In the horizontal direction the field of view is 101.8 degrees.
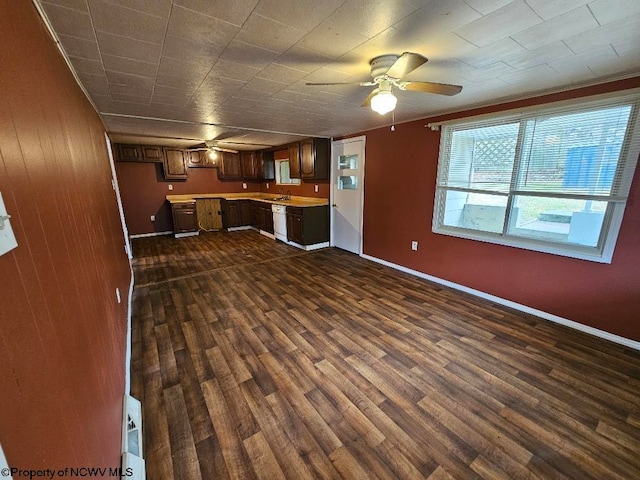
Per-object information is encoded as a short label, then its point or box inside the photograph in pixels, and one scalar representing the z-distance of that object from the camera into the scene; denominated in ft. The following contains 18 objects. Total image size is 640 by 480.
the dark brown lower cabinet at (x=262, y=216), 20.44
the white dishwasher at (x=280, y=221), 18.34
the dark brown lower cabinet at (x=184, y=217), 20.01
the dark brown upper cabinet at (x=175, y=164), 20.35
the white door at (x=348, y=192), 15.34
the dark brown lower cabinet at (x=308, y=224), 16.75
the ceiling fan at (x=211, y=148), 17.89
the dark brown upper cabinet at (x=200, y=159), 21.33
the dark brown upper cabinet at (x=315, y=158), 16.44
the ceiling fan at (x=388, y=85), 5.71
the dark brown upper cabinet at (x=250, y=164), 23.49
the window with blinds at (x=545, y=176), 7.28
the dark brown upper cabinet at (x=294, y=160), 17.84
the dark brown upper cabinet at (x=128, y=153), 18.53
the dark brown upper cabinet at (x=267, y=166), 22.97
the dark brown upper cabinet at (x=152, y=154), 19.42
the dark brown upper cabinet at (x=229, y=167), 22.72
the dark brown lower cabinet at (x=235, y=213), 22.52
